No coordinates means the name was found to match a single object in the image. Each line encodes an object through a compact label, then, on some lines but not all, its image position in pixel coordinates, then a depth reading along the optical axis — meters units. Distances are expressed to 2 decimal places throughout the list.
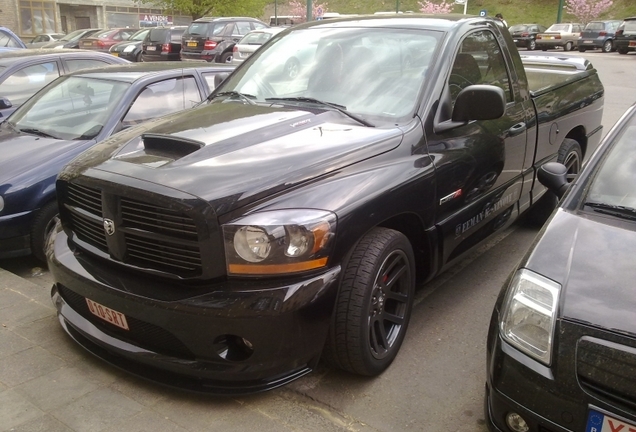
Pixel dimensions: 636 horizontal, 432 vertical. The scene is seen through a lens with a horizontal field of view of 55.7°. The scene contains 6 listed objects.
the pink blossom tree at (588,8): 48.97
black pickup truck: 2.67
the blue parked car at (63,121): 4.48
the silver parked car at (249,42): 16.97
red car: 24.73
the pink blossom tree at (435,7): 50.75
